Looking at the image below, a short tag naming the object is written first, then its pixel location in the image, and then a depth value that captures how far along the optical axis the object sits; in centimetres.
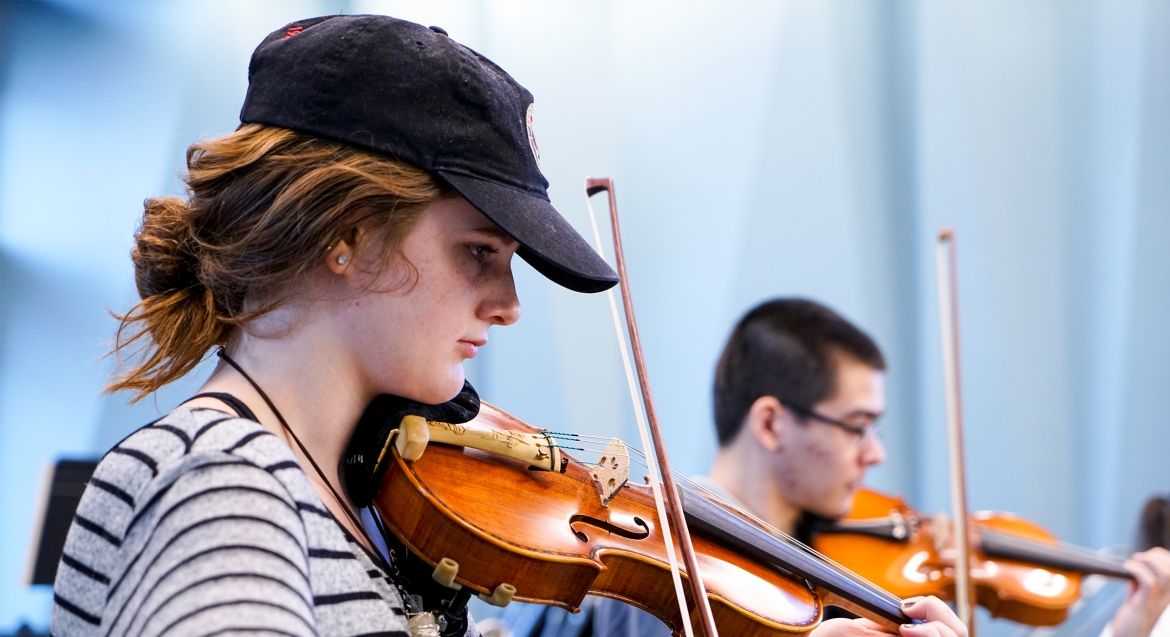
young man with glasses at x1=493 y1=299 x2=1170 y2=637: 572
